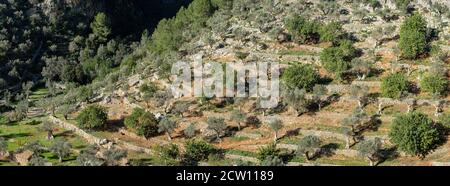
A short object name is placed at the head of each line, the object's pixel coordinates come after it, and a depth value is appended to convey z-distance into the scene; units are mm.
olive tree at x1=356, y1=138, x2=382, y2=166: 91500
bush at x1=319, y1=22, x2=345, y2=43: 121500
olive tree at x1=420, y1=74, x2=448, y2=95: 101750
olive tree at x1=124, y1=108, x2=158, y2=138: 104375
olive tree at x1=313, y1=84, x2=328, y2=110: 105875
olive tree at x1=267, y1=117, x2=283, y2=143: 99688
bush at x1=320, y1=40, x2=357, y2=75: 111438
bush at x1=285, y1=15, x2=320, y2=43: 123938
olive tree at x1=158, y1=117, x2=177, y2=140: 102875
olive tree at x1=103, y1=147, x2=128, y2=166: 93750
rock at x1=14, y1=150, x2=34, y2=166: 99288
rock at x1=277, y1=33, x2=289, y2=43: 127500
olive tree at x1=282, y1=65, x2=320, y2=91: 109312
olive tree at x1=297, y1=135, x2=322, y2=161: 94375
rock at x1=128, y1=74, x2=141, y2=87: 124238
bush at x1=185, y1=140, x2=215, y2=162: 96000
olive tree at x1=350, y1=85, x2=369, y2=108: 104188
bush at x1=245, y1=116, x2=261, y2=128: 105681
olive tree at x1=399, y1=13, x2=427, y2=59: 112562
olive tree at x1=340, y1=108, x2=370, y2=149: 97375
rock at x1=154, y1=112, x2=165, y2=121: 108638
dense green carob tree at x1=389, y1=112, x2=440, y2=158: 91125
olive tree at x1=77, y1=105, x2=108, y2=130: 108362
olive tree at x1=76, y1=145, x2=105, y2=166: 92312
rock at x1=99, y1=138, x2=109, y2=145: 105375
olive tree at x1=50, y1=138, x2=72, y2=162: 99812
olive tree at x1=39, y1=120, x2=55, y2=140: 109750
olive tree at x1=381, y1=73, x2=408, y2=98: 102875
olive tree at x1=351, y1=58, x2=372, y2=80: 110812
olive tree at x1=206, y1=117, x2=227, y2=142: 101250
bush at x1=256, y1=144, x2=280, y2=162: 93875
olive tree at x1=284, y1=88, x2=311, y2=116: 103625
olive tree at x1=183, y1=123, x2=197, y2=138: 103250
